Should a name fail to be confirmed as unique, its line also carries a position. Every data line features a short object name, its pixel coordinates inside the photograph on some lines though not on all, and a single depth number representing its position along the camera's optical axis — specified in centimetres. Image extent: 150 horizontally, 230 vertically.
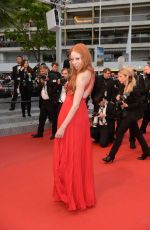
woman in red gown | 392
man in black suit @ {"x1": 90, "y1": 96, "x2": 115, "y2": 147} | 802
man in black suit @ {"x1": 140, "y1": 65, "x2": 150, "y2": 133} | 856
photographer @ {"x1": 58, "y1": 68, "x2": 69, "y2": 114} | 823
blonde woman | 610
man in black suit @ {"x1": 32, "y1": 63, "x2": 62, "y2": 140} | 869
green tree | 2692
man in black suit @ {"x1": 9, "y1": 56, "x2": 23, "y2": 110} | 1038
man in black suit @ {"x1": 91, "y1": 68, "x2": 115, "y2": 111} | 862
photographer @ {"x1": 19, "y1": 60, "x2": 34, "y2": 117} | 1019
